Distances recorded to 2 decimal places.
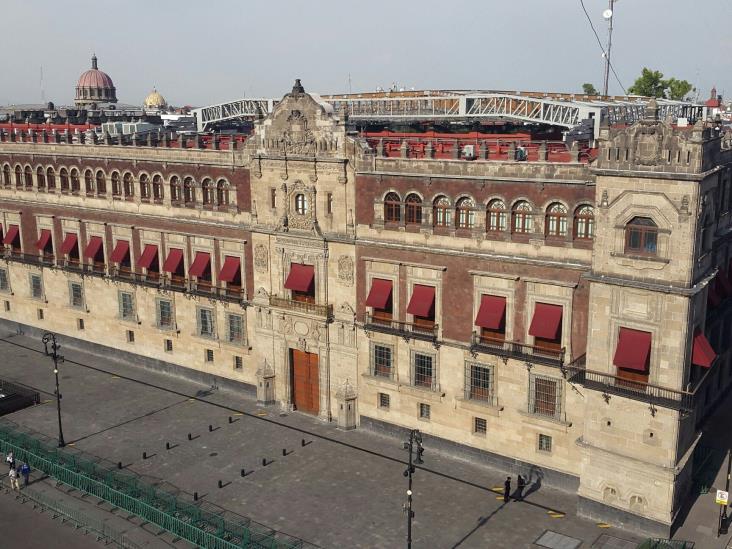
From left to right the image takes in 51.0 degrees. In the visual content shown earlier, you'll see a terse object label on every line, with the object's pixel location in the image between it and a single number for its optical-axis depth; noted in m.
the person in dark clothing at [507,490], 40.22
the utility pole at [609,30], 58.59
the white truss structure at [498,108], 55.44
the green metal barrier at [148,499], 36.09
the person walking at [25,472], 42.50
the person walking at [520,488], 41.19
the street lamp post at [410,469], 34.22
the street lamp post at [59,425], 46.53
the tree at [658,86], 98.44
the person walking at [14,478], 41.97
